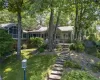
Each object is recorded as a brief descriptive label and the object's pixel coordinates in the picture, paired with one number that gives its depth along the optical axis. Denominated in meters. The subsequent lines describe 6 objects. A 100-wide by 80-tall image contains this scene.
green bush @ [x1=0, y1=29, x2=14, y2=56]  7.74
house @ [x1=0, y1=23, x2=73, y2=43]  15.30
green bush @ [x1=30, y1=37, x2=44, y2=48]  13.47
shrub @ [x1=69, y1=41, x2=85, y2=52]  9.60
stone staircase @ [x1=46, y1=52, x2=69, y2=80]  5.44
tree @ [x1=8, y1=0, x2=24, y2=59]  8.08
